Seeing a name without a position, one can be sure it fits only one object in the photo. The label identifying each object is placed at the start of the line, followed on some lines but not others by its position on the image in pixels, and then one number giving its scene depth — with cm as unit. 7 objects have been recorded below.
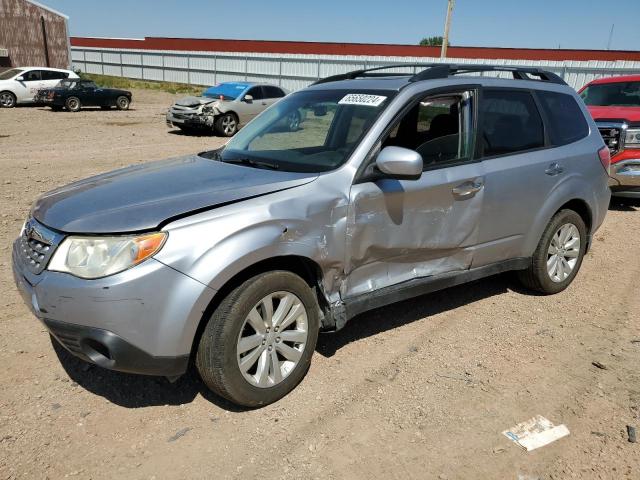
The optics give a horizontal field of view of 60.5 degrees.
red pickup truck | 789
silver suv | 270
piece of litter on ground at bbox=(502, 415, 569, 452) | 293
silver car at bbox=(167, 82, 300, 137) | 1591
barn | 3247
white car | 2180
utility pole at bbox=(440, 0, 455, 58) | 2655
